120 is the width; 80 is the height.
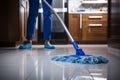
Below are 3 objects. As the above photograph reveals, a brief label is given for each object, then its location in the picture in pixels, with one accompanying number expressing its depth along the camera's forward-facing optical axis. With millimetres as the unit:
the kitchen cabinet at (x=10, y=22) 3402
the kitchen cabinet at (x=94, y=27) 4859
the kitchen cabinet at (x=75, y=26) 4891
